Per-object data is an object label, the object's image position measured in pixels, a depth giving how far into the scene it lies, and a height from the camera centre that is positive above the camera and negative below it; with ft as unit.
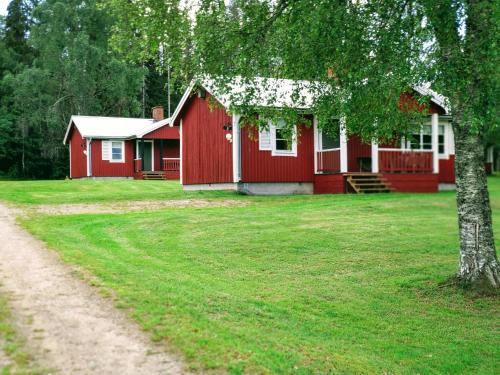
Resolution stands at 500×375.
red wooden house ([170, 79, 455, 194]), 73.56 +0.66
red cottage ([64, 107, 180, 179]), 120.78 +3.83
